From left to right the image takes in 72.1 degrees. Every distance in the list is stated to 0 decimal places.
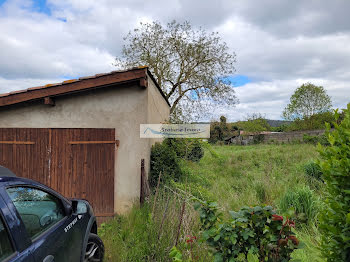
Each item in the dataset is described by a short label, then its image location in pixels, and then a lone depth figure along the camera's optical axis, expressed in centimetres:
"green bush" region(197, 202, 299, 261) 188
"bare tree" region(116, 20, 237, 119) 1778
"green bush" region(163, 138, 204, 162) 687
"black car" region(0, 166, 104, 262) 169
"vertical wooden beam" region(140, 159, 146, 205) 554
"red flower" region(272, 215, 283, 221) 186
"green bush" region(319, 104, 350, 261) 164
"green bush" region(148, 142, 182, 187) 608
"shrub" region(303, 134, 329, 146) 1679
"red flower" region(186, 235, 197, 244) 282
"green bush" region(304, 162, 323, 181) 725
